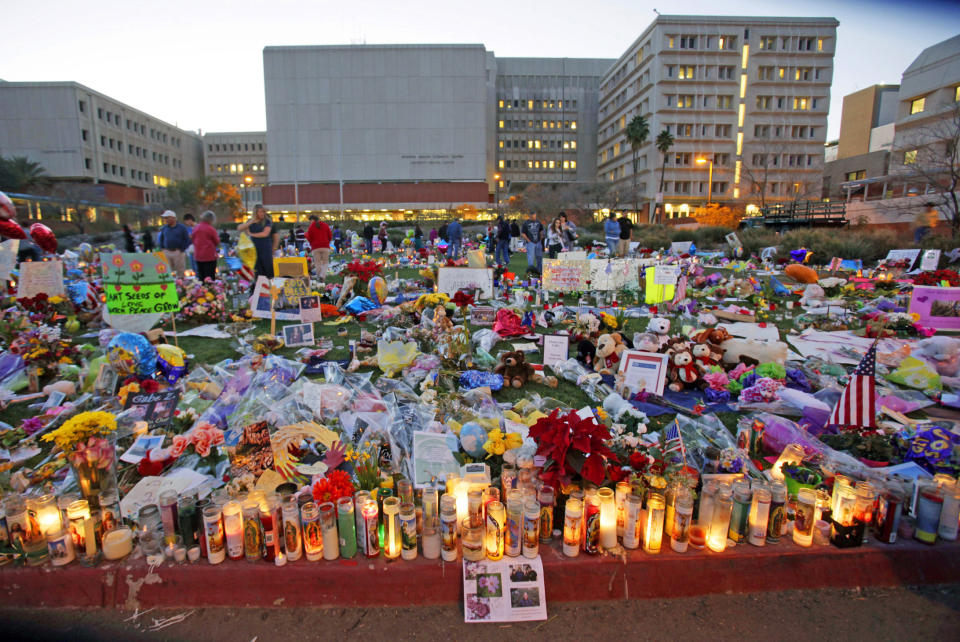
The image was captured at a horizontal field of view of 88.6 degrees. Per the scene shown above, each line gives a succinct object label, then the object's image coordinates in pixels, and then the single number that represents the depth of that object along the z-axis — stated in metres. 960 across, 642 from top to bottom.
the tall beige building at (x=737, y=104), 55.59
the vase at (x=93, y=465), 2.88
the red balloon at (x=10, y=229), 9.30
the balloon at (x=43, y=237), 10.84
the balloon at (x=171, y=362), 5.50
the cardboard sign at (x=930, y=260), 13.34
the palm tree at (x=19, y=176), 44.84
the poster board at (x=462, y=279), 10.38
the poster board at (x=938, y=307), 7.81
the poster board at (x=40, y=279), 8.25
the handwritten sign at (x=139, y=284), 5.93
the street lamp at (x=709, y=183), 55.76
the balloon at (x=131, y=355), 5.18
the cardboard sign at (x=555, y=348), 5.99
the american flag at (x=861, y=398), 3.40
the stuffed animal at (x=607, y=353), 5.75
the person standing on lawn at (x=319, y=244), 12.03
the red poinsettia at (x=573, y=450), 2.72
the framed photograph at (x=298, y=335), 6.96
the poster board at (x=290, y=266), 9.51
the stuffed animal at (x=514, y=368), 5.45
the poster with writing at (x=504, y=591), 2.39
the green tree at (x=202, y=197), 57.99
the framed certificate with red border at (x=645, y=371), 5.04
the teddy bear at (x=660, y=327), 6.56
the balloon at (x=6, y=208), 8.87
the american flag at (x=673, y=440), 3.44
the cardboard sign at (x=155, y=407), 4.25
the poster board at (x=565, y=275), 11.16
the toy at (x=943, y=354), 5.47
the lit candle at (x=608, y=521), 2.55
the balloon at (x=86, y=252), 15.10
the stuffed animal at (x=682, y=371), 5.25
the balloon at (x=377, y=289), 9.68
